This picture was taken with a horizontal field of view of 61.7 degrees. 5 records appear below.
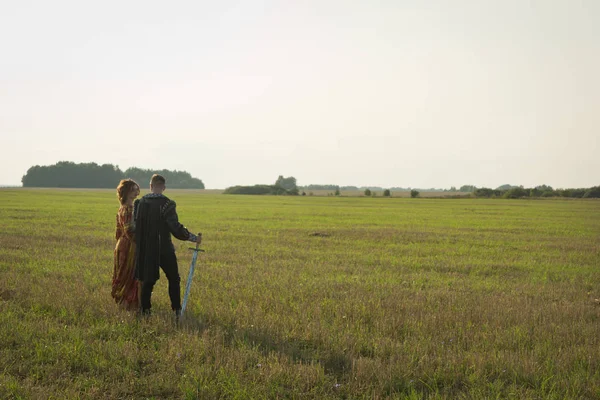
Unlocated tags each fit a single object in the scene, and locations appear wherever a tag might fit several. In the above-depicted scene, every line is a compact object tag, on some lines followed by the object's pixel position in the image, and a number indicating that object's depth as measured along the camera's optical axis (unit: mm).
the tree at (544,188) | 113338
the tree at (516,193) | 102725
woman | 8312
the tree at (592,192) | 108688
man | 7758
